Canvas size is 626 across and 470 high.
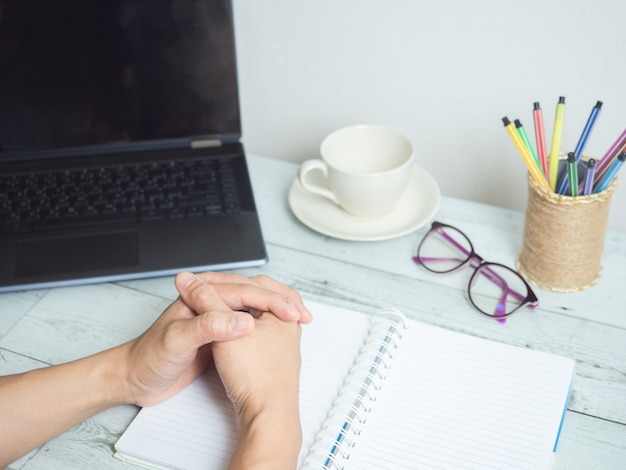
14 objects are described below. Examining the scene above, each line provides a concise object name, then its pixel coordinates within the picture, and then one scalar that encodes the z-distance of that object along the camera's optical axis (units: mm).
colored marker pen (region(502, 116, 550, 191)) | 770
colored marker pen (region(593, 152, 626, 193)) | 714
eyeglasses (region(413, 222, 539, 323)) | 805
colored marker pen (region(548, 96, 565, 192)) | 757
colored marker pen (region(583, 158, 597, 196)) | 716
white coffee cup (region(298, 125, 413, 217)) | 870
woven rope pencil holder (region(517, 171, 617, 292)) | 747
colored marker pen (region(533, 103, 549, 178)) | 768
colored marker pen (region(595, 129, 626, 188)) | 727
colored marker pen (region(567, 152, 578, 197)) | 719
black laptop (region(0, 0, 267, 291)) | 868
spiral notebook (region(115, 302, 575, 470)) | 622
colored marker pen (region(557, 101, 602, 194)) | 737
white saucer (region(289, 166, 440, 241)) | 914
